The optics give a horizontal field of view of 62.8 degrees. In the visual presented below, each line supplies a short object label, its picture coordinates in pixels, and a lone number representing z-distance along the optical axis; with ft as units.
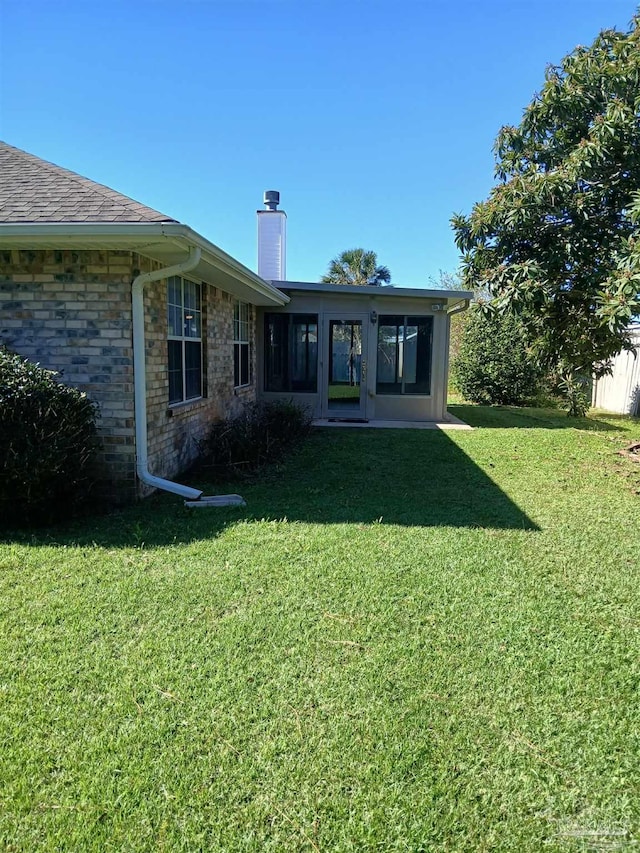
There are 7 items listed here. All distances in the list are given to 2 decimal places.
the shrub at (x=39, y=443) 14.98
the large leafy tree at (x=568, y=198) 20.06
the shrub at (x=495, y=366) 53.16
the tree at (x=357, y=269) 101.30
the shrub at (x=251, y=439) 25.08
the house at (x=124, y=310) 16.74
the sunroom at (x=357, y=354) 40.81
